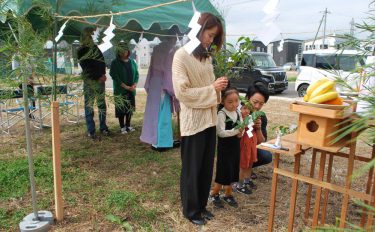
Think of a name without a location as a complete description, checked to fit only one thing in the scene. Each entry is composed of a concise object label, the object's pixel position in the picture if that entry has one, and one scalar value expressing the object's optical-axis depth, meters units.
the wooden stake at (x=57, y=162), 2.24
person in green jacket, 4.95
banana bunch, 1.55
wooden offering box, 1.51
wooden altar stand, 1.61
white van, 9.59
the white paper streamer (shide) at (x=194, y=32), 1.96
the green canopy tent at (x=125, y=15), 2.90
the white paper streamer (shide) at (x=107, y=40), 2.23
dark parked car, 11.30
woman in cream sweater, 2.18
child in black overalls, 2.58
